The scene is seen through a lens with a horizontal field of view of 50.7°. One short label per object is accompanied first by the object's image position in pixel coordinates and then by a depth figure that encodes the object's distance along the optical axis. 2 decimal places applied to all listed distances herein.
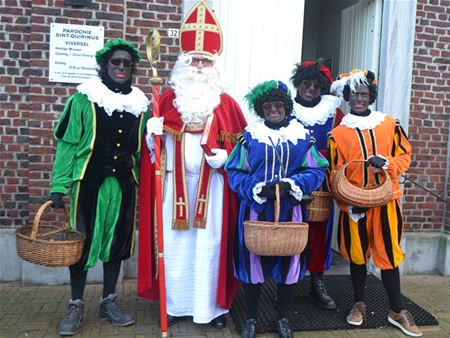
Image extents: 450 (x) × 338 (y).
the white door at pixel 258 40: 5.08
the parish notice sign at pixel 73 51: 4.61
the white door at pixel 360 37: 5.43
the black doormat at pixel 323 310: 3.99
